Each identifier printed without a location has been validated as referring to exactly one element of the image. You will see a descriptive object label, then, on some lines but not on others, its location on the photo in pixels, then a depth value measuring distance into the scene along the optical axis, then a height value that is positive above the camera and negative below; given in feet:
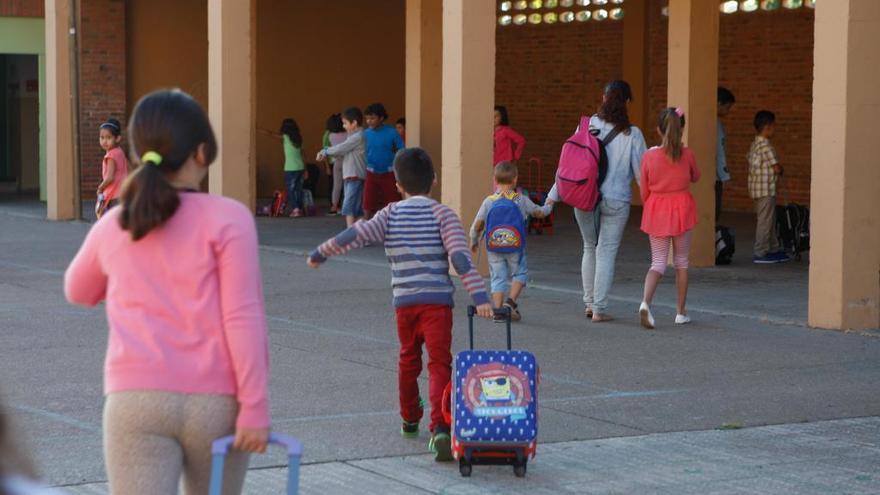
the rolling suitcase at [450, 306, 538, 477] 21.89 -4.01
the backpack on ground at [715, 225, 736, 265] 53.67 -4.03
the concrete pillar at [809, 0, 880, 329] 36.45 -0.92
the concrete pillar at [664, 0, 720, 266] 53.26 +1.45
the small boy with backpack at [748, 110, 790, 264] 54.80 -2.05
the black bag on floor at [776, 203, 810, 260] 56.03 -3.60
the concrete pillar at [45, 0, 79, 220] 73.51 +0.70
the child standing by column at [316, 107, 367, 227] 64.95 -1.60
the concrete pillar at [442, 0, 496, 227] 48.19 +0.84
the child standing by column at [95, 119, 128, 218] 45.73 -1.29
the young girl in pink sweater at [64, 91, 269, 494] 12.14 -1.56
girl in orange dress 38.34 -1.78
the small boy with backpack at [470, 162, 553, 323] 36.73 -2.31
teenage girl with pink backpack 38.22 -1.45
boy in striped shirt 22.91 -2.07
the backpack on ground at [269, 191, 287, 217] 77.15 -3.87
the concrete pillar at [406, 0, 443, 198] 73.46 +3.06
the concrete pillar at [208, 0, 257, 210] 64.08 +1.50
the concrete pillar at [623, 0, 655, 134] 82.17 +3.79
